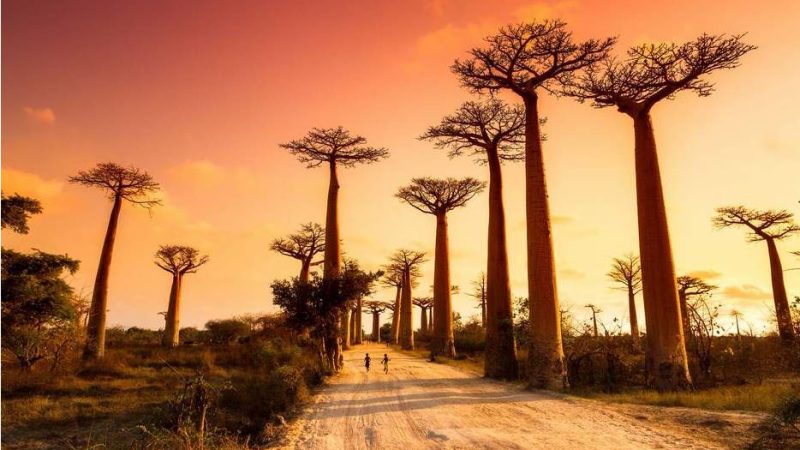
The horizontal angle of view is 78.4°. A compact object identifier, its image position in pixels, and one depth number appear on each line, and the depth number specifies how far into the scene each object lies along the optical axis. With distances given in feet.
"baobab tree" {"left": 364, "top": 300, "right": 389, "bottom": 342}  183.79
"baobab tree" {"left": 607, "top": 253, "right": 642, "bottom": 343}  115.44
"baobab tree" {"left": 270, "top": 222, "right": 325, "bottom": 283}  113.91
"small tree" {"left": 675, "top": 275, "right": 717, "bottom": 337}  109.19
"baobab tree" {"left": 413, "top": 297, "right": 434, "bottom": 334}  180.24
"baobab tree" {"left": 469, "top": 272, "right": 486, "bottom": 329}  142.31
